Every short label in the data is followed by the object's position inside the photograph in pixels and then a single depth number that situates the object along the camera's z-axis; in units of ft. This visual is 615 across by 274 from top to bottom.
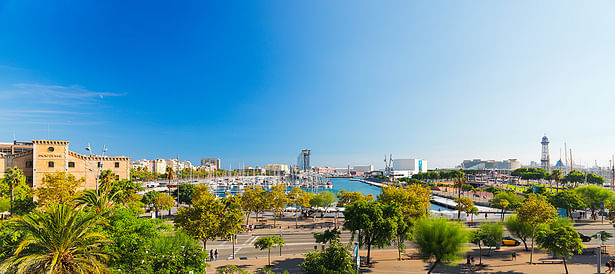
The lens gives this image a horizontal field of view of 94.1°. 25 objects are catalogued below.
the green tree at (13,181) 128.65
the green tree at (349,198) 161.27
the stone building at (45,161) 189.16
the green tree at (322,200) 184.75
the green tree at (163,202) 168.25
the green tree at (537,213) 99.91
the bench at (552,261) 95.72
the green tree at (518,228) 106.83
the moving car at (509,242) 117.19
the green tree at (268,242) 93.45
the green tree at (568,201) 168.76
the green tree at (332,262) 51.85
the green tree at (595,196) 178.50
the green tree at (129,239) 52.70
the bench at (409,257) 101.76
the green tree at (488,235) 99.19
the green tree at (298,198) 167.32
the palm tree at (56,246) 44.49
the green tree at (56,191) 129.18
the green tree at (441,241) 79.36
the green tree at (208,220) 84.99
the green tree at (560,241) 81.41
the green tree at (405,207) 94.63
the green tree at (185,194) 200.38
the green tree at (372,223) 87.92
